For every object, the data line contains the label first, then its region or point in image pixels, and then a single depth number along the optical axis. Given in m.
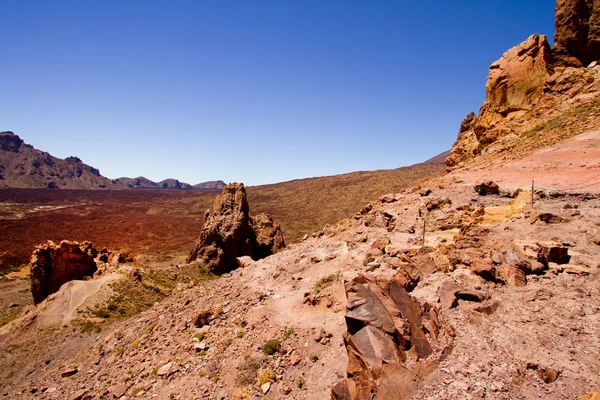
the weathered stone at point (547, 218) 10.27
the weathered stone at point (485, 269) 7.79
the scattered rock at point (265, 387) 6.59
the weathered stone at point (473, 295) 7.06
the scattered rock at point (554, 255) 7.91
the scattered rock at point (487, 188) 14.79
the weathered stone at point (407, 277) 8.23
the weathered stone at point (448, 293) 7.05
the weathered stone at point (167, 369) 8.33
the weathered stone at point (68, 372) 11.00
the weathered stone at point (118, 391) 8.40
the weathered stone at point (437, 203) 15.00
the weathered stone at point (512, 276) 7.42
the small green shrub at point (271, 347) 7.64
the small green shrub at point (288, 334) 7.99
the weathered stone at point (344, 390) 5.20
